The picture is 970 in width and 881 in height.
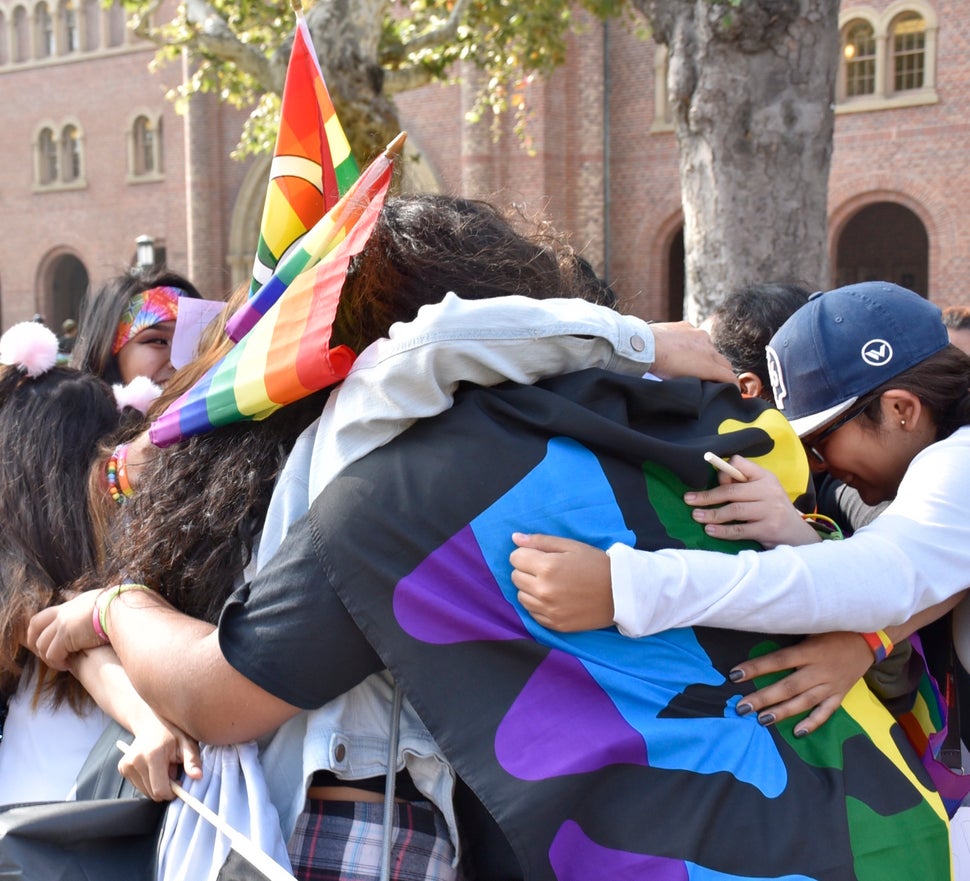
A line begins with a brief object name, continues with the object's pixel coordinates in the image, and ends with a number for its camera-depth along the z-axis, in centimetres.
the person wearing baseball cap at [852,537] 146
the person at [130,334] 378
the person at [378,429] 150
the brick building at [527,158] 1647
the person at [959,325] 404
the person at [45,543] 210
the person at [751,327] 310
